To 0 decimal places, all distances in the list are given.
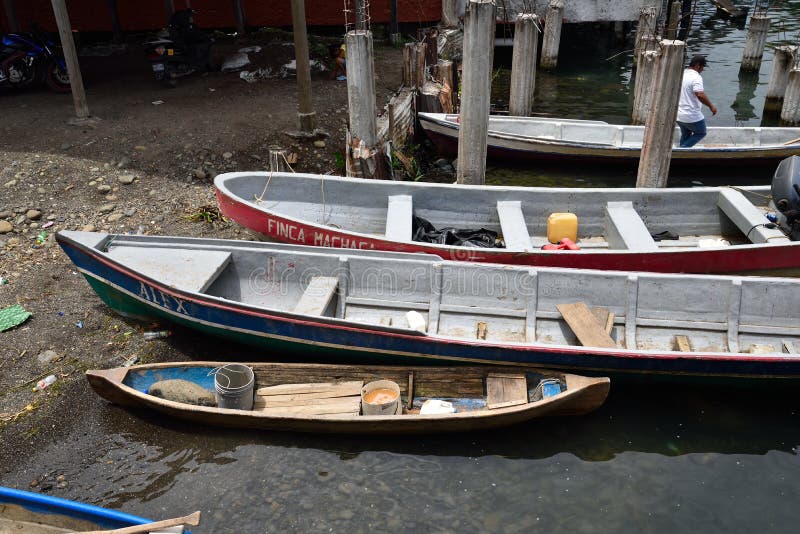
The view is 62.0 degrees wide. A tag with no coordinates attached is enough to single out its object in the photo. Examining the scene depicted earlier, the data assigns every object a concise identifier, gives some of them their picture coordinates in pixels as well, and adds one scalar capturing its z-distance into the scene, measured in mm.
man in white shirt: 10969
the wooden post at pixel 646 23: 18391
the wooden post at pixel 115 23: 16922
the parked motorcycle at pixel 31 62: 12703
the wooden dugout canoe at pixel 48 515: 4785
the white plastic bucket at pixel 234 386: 6613
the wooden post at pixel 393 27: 17894
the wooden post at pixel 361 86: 9750
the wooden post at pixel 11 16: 14852
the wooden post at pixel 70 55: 10750
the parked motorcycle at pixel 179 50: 13500
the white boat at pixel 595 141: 12523
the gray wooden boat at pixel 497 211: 8562
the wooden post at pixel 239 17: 17047
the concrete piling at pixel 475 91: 8977
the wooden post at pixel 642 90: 14391
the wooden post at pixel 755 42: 19125
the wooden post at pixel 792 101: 15070
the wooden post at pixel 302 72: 10891
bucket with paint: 6598
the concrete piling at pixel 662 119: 8969
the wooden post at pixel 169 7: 16069
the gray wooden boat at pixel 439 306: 6809
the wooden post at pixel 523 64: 14117
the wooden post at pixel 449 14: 18859
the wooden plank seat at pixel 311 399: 6754
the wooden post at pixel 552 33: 19750
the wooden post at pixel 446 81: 14297
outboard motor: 8391
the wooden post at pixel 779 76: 15938
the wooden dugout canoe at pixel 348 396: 6375
